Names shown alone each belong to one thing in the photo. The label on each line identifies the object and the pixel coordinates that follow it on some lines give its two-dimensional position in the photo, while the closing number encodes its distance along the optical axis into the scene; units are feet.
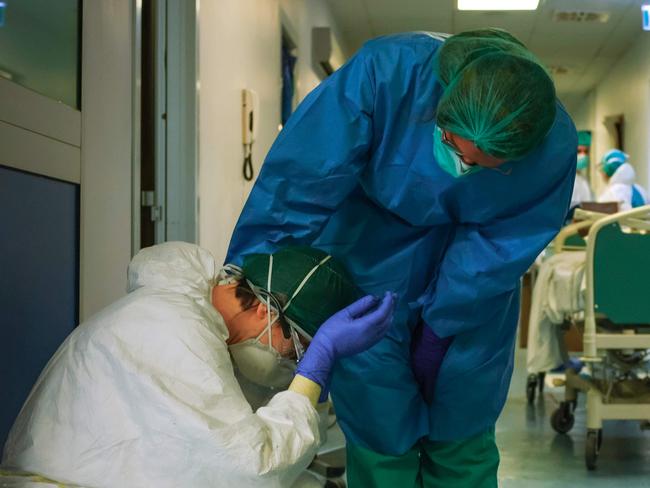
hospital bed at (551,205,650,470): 9.12
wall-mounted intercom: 12.41
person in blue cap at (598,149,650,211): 17.87
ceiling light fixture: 18.43
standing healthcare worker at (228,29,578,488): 4.39
